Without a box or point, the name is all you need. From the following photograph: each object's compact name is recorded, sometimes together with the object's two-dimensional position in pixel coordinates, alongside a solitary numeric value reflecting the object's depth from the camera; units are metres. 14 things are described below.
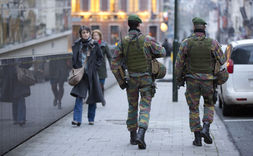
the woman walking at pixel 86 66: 10.34
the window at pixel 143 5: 84.62
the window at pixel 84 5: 85.25
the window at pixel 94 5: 85.88
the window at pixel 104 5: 85.56
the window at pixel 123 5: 85.25
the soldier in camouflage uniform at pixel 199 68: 8.20
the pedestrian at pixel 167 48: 35.62
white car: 11.95
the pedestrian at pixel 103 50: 12.24
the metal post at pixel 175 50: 15.04
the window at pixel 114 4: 85.56
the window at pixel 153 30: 88.46
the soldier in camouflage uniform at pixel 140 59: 8.02
